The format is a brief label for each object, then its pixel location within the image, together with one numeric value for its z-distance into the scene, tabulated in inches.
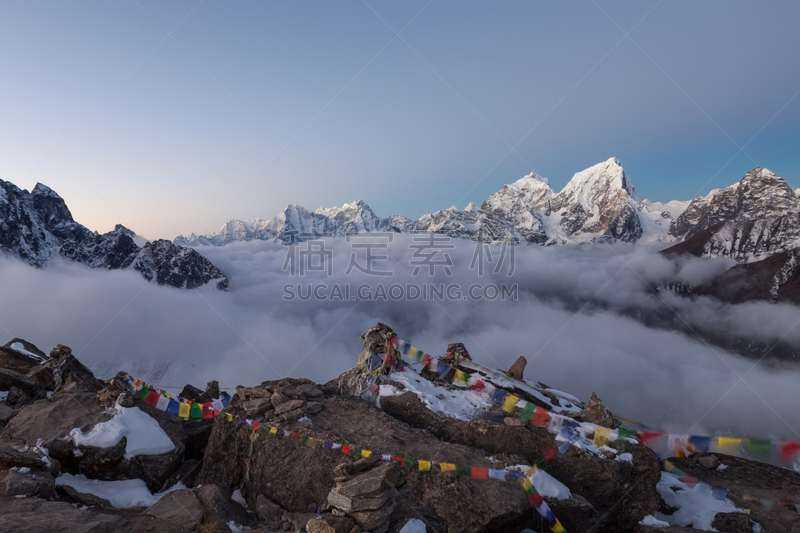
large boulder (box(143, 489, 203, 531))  378.0
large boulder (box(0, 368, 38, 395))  690.2
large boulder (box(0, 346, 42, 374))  816.3
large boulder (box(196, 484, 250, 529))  388.8
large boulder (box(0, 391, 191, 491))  486.9
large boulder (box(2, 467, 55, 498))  394.6
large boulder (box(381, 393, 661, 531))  470.6
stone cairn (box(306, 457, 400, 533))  287.6
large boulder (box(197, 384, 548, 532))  394.3
